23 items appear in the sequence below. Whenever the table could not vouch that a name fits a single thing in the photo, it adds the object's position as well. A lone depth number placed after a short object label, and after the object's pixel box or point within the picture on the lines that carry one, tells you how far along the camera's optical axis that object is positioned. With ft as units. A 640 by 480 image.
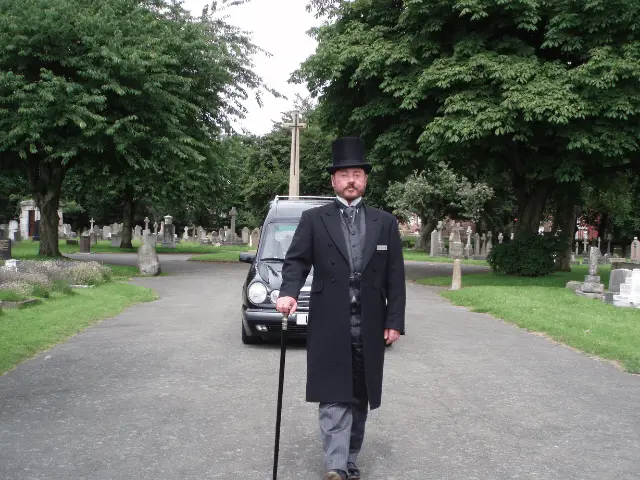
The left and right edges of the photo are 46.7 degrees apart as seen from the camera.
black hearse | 32.24
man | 15.76
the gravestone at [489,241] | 176.14
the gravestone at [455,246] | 168.25
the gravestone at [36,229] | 200.95
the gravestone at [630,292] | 50.31
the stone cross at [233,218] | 217.97
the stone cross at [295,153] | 102.73
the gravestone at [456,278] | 70.38
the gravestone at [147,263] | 81.05
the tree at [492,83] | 65.00
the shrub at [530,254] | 79.46
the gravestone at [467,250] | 173.78
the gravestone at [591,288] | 58.26
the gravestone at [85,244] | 135.54
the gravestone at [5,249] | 95.55
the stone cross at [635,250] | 168.44
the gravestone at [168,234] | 179.83
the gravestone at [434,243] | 174.29
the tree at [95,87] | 74.95
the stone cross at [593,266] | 62.31
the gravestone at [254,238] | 164.86
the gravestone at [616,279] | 55.09
